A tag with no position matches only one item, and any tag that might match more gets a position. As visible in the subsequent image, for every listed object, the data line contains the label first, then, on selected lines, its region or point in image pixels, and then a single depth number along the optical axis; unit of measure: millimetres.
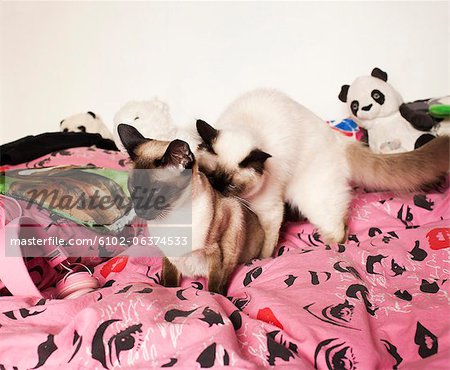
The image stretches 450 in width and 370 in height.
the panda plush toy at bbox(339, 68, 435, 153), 1934
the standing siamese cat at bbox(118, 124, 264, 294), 1141
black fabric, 1997
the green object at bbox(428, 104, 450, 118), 1869
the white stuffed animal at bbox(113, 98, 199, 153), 1809
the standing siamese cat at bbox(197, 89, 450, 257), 1486
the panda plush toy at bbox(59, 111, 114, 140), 2314
